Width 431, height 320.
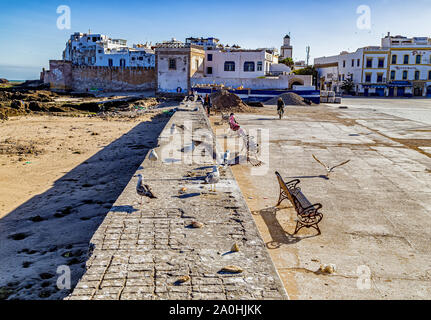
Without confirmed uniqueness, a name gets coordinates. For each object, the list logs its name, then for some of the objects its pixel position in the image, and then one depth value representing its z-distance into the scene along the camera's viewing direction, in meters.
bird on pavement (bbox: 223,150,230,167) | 9.74
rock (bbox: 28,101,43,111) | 34.43
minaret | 85.12
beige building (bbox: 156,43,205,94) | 49.63
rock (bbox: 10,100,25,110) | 32.97
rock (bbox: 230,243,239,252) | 5.19
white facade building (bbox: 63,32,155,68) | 73.62
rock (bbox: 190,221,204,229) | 5.94
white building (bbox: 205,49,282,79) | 51.59
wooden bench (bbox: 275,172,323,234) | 7.24
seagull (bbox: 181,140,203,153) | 11.66
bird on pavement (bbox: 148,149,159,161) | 9.73
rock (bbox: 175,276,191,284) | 4.37
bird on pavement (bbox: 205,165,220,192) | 7.79
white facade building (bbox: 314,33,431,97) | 58.84
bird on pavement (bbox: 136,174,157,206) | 6.91
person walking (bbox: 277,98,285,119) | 25.85
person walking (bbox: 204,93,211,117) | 25.19
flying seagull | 11.81
